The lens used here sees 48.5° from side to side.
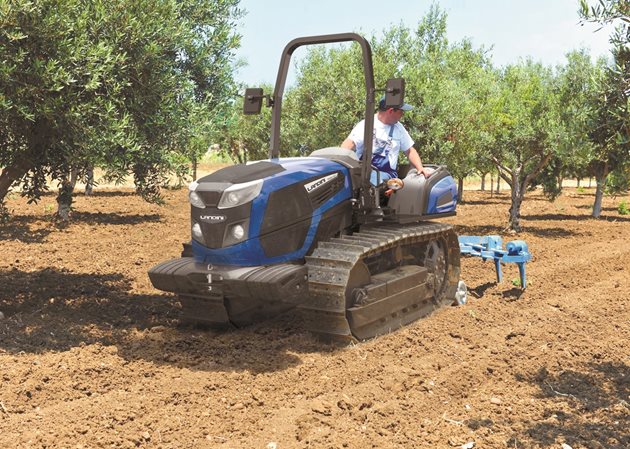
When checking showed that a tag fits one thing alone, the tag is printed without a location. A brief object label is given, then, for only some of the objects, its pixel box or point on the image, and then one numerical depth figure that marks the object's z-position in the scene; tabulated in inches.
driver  337.7
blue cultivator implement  428.5
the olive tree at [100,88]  289.1
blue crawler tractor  277.9
